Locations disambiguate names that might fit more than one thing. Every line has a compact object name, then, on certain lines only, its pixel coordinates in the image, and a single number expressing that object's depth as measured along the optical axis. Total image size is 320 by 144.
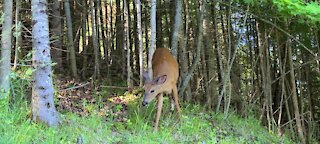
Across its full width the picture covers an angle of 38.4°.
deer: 7.71
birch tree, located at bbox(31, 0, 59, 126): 6.09
